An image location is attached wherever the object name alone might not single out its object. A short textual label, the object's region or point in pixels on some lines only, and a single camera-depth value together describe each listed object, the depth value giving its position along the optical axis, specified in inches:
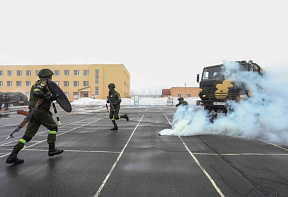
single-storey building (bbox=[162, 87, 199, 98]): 2405.3
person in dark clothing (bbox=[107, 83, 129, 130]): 293.5
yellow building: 1798.1
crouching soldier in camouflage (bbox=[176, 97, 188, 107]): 325.5
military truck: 297.7
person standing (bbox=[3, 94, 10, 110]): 814.2
